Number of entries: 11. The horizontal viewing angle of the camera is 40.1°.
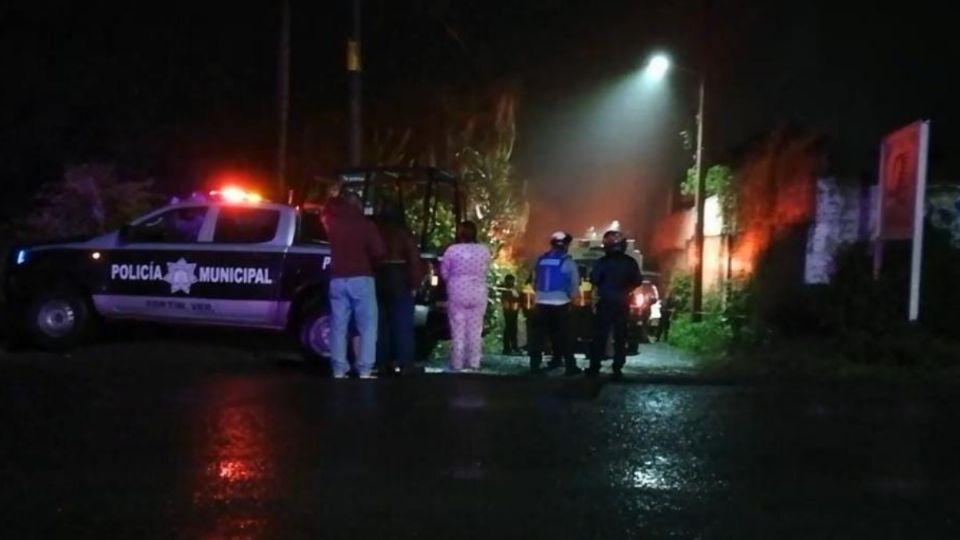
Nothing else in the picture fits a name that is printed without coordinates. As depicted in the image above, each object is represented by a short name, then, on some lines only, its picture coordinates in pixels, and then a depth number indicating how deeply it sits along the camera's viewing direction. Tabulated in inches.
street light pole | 1018.7
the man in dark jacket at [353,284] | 448.1
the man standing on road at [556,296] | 515.5
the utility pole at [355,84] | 703.1
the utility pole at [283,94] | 800.9
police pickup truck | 531.5
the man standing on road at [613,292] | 495.2
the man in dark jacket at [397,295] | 464.4
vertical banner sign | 523.8
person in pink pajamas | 501.7
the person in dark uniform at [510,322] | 682.8
